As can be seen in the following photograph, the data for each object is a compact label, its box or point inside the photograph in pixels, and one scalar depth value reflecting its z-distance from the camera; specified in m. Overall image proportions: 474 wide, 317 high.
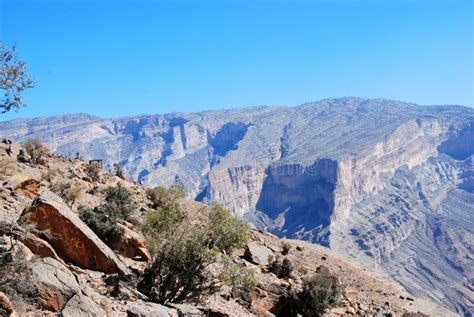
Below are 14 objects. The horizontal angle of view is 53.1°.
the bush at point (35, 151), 32.38
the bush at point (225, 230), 17.88
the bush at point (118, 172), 41.59
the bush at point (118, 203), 21.02
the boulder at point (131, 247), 18.11
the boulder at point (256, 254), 25.20
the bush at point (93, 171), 34.59
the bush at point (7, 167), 23.08
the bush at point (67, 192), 23.11
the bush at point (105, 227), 17.92
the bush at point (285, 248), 32.54
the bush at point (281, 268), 24.44
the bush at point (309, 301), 19.83
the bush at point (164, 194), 27.41
